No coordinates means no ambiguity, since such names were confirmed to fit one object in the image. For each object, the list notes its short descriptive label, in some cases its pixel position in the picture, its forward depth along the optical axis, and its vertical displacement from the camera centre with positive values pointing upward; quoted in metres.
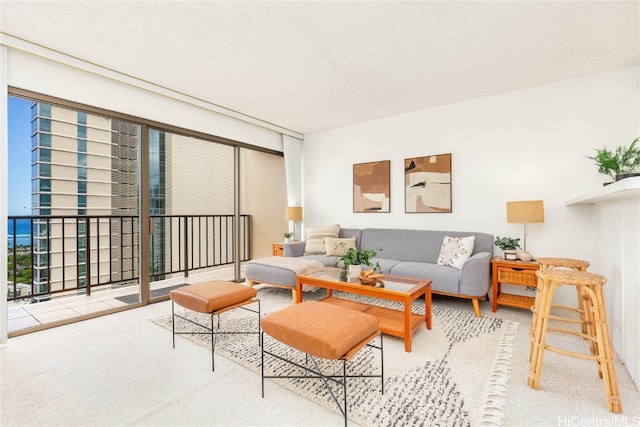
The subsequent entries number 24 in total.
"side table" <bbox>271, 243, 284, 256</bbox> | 4.71 -0.55
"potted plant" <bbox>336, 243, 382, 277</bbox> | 2.85 -0.44
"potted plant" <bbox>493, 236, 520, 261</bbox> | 3.20 -0.36
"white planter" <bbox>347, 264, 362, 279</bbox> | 2.85 -0.55
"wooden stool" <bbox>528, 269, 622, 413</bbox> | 1.55 -0.64
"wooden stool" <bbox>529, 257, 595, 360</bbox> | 2.12 -0.42
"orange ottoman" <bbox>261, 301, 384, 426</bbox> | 1.48 -0.61
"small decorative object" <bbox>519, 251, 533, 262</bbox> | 3.11 -0.47
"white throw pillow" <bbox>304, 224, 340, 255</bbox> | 4.38 -0.34
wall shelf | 1.32 +0.11
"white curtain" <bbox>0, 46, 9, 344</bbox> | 2.36 +0.23
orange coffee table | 2.30 -0.67
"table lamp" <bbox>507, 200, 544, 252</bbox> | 3.02 +0.00
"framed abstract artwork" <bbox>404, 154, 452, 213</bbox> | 3.96 +0.40
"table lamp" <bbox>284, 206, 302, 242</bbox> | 4.97 +0.02
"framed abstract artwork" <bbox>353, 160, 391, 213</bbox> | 4.49 +0.42
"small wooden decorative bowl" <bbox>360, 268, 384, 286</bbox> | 2.66 -0.58
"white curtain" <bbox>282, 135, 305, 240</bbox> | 5.19 +0.77
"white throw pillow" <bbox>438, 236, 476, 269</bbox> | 3.31 -0.43
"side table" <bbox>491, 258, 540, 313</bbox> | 2.96 -0.66
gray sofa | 2.97 -0.55
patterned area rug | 1.54 -1.03
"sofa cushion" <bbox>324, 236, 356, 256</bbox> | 4.21 -0.44
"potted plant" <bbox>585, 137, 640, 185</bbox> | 2.32 +0.39
